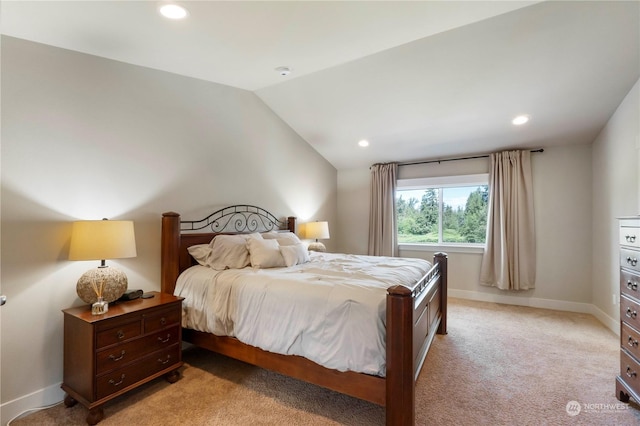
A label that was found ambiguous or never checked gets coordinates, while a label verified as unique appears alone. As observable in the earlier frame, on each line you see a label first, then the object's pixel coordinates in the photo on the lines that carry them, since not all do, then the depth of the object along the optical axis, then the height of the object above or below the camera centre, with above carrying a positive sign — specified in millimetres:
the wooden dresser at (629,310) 1951 -627
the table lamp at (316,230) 4719 -181
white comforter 1794 -631
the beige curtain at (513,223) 4395 -53
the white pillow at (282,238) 3541 -234
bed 1669 -798
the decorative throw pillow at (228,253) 2854 -340
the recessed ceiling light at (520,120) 3721 +1273
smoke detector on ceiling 3047 +1550
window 4918 +166
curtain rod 4417 +1011
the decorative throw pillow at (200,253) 2918 -342
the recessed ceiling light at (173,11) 1903 +1361
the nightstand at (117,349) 1940 -939
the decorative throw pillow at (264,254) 2895 -354
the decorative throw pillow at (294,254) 3102 -384
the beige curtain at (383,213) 5293 +108
